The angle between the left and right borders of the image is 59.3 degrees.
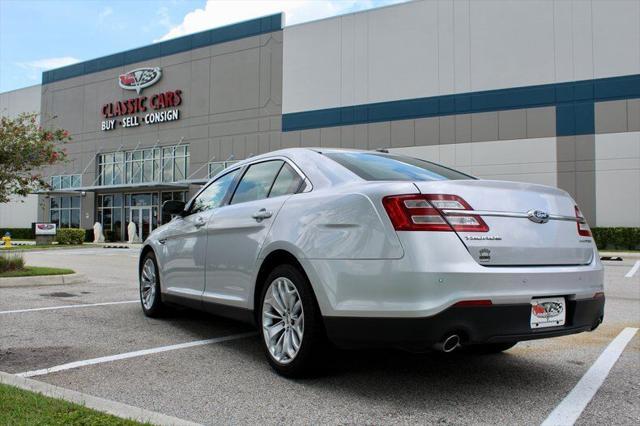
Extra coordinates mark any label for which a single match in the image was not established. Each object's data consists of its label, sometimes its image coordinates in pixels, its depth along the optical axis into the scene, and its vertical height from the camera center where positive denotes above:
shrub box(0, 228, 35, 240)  43.87 -0.72
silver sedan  3.24 -0.25
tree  11.48 +1.47
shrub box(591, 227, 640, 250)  24.95 -0.80
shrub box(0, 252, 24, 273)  11.17 -0.78
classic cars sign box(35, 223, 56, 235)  32.22 -0.30
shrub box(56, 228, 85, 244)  32.28 -0.71
